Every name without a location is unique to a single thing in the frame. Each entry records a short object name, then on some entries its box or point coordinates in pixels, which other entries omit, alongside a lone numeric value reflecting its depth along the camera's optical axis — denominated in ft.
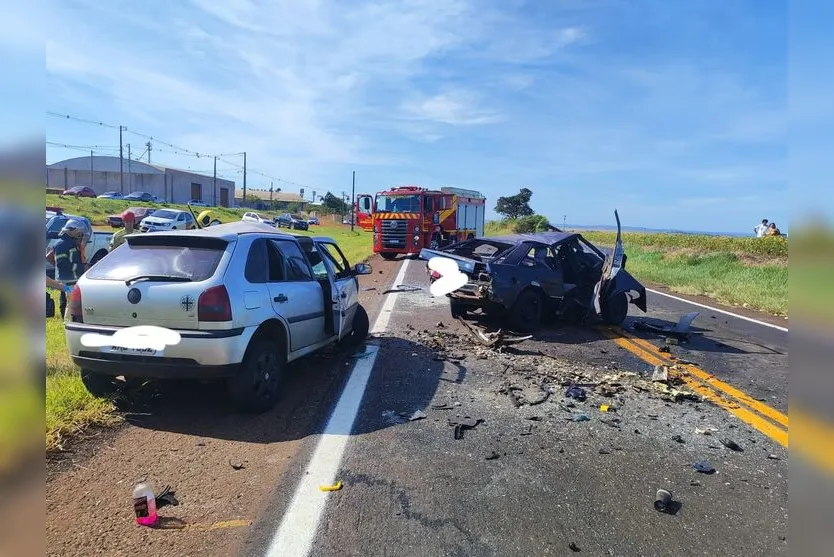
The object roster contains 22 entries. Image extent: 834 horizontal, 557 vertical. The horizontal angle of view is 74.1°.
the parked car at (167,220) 88.97
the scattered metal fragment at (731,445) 14.38
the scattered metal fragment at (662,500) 11.18
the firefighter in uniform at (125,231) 25.93
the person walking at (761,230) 82.28
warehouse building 256.32
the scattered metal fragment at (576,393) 18.32
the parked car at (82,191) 188.04
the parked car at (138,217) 102.08
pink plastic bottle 10.17
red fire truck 80.07
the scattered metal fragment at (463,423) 15.16
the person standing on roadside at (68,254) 24.88
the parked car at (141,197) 196.59
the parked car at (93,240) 35.11
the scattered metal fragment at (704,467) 13.06
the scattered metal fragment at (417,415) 15.89
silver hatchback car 14.61
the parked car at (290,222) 181.27
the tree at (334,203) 319.76
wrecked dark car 28.09
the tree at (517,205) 243.81
